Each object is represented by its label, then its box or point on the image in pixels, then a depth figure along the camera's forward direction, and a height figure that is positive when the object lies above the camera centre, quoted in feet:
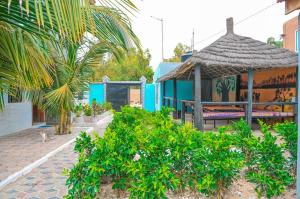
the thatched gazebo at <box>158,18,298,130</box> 32.86 +4.30
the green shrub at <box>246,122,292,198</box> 13.09 -3.07
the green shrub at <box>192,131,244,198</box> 12.56 -2.72
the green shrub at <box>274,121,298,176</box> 14.15 -1.90
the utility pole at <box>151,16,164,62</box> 104.63 +21.91
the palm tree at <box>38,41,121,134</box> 31.55 +1.90
